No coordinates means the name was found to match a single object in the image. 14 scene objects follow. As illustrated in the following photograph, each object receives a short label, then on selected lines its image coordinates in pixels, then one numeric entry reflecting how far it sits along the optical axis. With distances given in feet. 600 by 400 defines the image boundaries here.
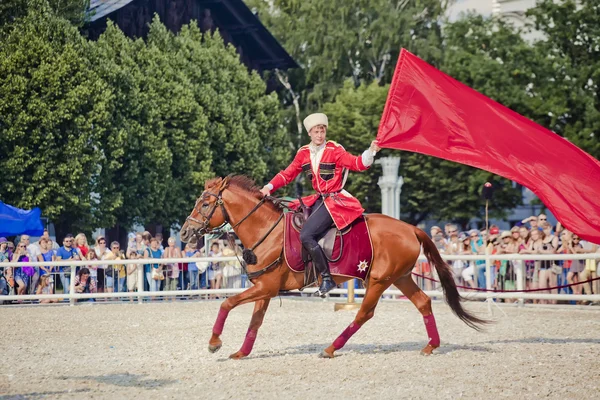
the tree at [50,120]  102.94
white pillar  90.24
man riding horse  39.60
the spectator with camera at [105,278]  76.02
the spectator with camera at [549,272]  64.54
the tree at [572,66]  143.54
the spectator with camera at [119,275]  75.92
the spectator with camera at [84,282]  75.97
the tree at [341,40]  181.06
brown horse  39.40
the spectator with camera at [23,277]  75.00
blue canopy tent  77.10
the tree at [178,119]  115.03
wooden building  130.93
